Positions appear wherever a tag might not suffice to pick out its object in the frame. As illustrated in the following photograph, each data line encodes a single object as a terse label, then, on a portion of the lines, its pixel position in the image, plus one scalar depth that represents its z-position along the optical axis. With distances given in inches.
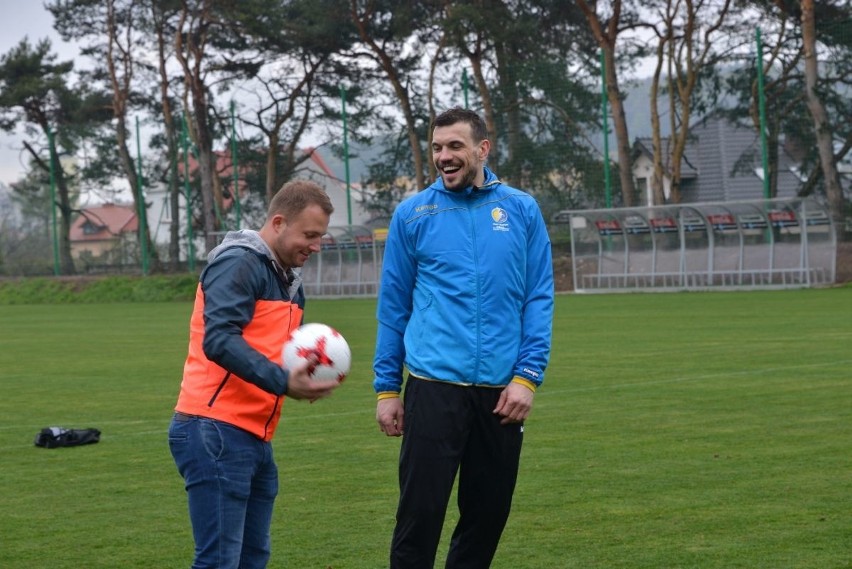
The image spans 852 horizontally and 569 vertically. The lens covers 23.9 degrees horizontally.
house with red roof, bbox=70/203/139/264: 2958.0
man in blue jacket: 294.3
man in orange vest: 250.8
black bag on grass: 633.9
